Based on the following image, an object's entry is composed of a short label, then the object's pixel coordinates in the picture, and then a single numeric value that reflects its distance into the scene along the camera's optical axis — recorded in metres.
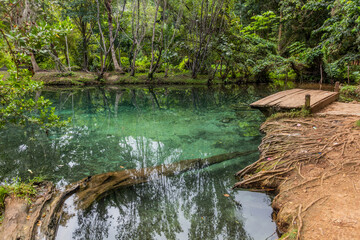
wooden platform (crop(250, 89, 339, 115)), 5.97
